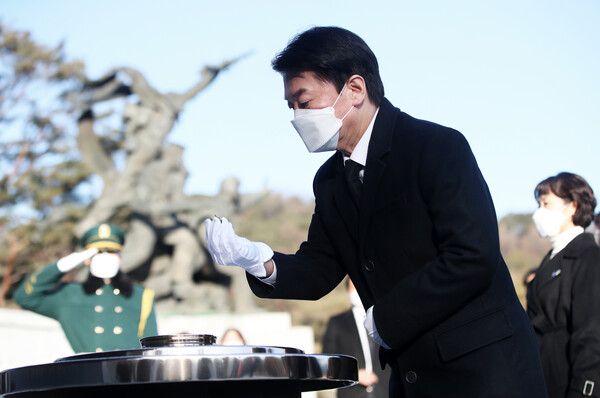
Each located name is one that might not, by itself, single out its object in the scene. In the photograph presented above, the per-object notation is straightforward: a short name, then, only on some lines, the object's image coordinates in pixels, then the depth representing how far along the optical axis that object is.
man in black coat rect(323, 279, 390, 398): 5.65
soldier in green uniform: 4.77
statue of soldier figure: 14.50
